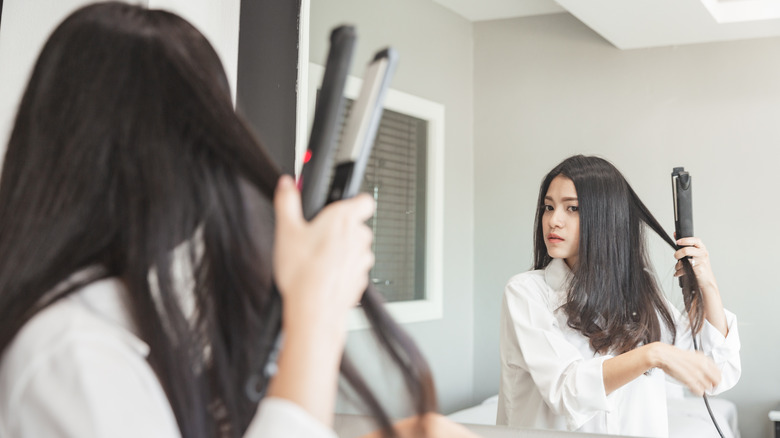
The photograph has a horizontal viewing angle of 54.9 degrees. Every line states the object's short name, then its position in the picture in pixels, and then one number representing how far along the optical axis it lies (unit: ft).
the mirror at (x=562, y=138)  4.37
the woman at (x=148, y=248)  1.77
